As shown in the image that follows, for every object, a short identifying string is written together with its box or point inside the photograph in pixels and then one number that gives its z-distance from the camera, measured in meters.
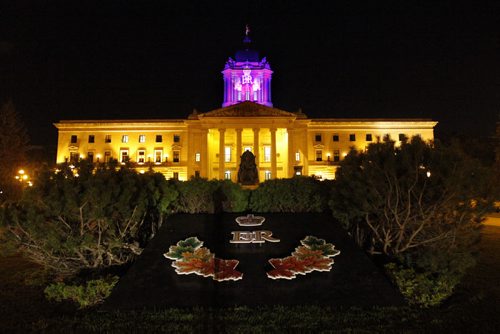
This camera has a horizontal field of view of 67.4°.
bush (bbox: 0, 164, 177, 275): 10.93
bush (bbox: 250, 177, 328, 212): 17.45
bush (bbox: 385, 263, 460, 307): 9.18
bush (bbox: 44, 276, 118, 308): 9.40
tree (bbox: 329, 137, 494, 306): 10.80
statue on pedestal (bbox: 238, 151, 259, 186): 25.61
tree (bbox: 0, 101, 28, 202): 50.31
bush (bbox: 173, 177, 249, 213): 17.45
